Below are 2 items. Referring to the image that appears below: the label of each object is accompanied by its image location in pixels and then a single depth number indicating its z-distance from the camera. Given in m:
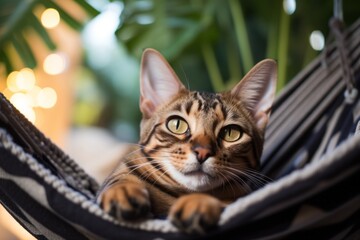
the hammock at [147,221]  0.54
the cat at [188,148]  0.59
